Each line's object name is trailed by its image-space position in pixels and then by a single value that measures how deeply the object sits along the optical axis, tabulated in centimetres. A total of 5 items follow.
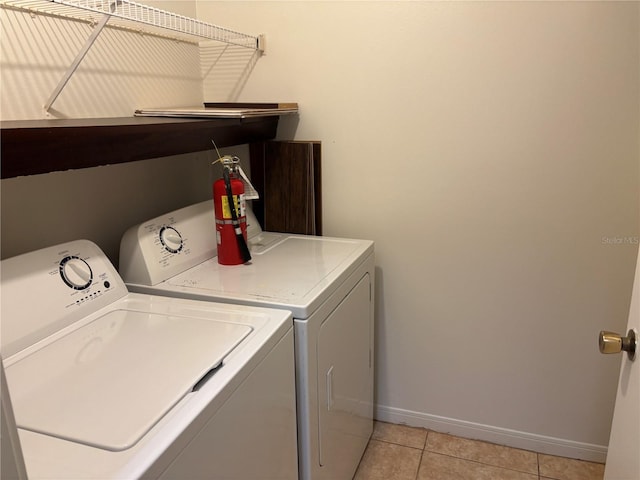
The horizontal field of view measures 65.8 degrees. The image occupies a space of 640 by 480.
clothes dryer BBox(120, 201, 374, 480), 143
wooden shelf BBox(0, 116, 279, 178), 109
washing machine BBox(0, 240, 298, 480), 85
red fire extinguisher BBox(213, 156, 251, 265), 168
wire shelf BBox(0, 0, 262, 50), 130
